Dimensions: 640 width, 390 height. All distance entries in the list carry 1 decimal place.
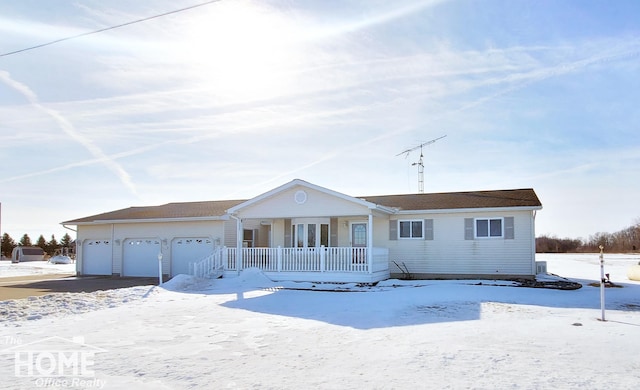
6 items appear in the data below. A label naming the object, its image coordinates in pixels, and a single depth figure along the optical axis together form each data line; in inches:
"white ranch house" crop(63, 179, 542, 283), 779.4
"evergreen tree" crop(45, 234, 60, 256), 3096.5
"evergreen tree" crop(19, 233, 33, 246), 3292.3
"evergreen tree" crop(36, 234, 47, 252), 3198.3
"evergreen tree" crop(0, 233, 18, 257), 2875.7
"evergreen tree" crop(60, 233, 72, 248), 3114.4
